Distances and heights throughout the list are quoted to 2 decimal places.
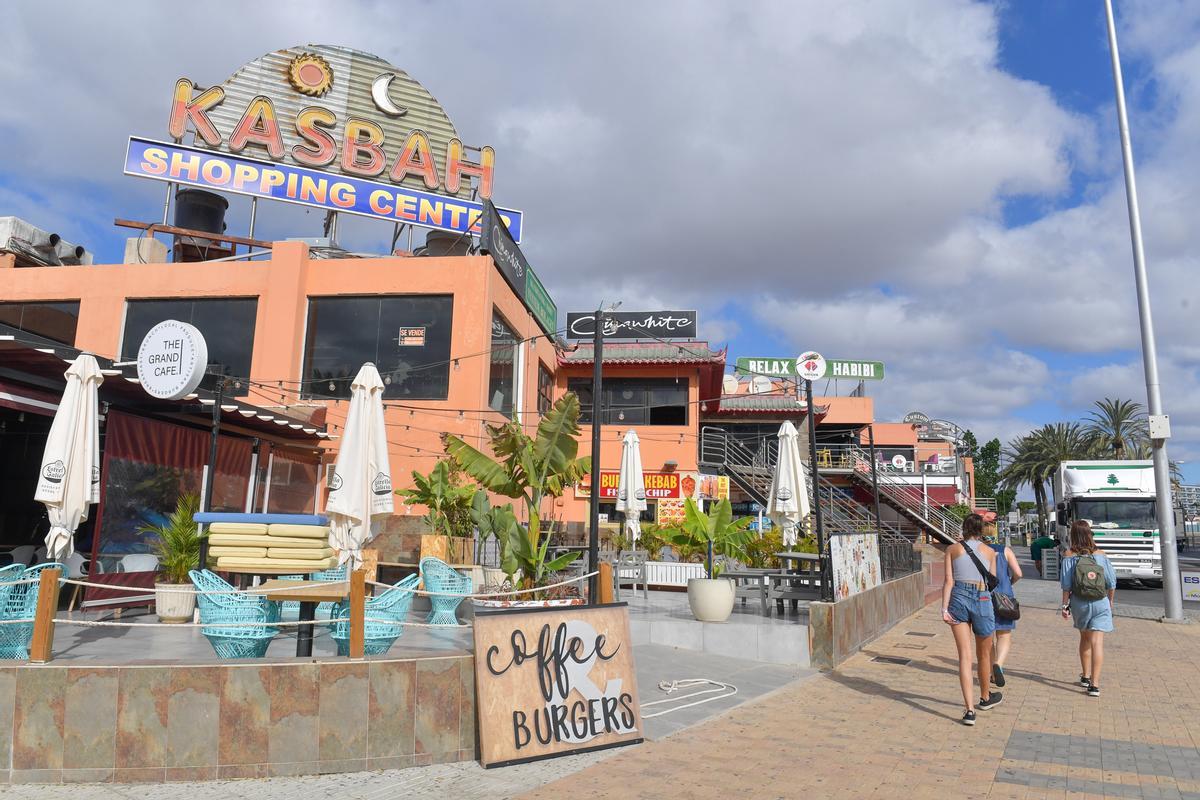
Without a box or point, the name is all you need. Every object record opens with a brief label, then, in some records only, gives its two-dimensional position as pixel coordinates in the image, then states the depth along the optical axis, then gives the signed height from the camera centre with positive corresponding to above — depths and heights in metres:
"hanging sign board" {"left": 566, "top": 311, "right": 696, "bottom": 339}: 32.59 +7.91
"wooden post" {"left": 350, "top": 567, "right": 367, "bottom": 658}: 5.93 -0.77
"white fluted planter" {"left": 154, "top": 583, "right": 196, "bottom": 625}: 10.39 -1.33
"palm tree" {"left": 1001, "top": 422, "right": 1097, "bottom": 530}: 60.69 +5.76
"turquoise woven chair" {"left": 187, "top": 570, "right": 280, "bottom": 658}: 6.75 -1.03
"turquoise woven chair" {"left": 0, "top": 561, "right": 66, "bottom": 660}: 6.57 -0.98
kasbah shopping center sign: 23.06 +10.89
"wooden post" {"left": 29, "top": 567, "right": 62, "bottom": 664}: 5.51 -0.81
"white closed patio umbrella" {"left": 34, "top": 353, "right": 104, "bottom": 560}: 8.76 +0.44
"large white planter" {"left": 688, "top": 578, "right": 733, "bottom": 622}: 11.05 -1.10
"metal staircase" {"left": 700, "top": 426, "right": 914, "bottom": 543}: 29.16 +1.98
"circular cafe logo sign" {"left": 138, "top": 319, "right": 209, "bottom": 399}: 10.87 +1.90
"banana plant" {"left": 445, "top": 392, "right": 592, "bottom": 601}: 12.18 +0.69
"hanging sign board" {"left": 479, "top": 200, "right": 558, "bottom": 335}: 20.09 +6.92
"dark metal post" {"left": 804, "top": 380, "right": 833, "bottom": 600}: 10.58 -0.29
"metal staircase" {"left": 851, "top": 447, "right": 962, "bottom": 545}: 32.28 +0.51
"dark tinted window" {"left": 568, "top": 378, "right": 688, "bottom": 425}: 31.08 +4.48
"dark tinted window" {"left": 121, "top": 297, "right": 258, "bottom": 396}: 20.02 +4.51
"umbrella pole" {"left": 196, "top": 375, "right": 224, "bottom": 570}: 10.52 +0.45
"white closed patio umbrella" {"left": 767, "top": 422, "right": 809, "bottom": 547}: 14.80 +0.46
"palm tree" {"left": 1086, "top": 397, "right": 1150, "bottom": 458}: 56.91 +7.37
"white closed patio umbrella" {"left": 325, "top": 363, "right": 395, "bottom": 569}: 8.50 +0.33
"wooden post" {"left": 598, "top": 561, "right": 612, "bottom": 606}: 7.45 -0.61
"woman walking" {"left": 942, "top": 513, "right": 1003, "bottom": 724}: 7.45 -0.67
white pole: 16.00 +3.10
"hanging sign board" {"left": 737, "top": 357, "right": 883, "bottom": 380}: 52.66 +10.24
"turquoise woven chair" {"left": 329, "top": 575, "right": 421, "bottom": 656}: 6.95 -1.02
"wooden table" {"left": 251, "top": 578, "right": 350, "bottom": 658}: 6.69 -0.73
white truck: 24.23 +0.62
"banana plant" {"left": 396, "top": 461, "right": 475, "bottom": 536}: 16.66 +0.27
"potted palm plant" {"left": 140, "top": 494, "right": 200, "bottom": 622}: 10.41 -0.77
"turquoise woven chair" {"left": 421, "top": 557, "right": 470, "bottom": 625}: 9.84 -0.90
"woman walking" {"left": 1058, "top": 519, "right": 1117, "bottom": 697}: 8.66 -0.72
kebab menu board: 29.02 +1.16
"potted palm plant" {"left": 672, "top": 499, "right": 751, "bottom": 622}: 11.06 -0.54
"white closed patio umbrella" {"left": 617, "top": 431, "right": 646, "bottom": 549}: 17.17 +0.60
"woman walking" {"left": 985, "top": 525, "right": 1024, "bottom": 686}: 8.37 -0.65
